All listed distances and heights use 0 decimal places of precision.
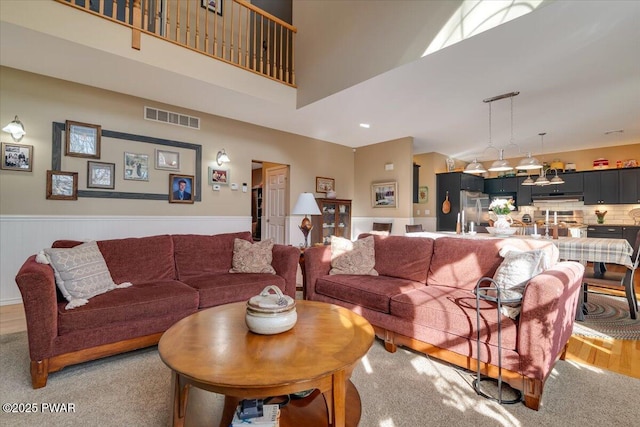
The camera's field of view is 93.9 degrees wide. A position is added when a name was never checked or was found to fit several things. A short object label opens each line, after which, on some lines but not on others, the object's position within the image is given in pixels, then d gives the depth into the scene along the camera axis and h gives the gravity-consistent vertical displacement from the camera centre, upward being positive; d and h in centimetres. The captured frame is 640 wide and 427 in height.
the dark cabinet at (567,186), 695 +78
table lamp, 374 +10
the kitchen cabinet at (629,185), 625 +73
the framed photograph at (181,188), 445 +40
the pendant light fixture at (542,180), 524 +68
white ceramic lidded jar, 145 -49
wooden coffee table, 112 -60
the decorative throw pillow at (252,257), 315 -45
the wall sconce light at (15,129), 326 +92
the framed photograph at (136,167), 405 +66
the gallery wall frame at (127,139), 358 +80
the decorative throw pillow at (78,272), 212 -44
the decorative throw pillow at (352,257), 305 -42
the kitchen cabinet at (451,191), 685 +62
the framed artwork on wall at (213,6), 479 +340
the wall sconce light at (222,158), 484 +93
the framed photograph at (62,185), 355 +34
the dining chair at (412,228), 538 -20
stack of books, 120 -84
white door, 604 +29
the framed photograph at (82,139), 365 +93
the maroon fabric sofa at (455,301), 170 -62
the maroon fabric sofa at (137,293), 185 -63
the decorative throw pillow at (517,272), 190 -37
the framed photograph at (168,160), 431 +81
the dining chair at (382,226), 619 -20
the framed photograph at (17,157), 332 +63
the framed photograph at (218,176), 485 +64
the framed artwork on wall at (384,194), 616 +48
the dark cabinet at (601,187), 651 +72
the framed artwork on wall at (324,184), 629 +69
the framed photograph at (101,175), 379 +51
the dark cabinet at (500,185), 784 +88
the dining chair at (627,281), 302 -63
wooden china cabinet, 592 -8
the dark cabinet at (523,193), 765 +65
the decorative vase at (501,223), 337 -6
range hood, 704 +52
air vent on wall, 425 +144
